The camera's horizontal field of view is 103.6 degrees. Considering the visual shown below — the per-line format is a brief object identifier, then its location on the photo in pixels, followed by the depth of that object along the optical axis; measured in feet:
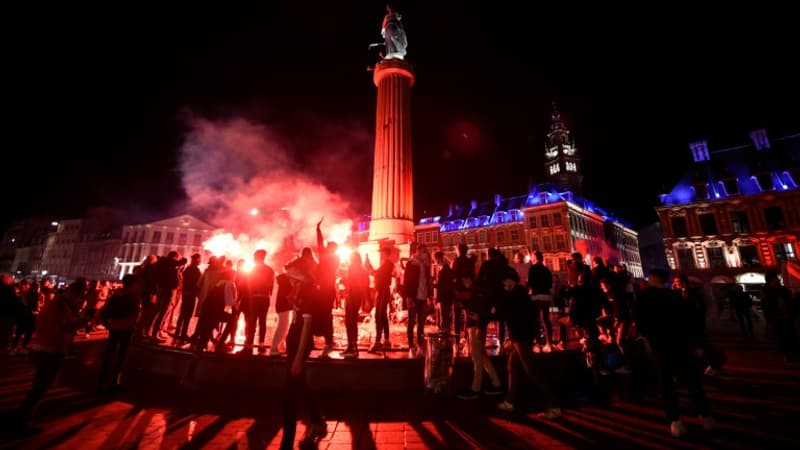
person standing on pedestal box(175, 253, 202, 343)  25.73
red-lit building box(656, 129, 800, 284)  88.58
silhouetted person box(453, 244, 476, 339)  22.18
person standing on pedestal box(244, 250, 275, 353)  22.75
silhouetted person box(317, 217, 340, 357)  14.65
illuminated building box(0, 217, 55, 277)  229.86
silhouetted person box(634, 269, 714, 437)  13.37
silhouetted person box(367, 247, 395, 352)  23.16
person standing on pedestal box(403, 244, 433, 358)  23.15
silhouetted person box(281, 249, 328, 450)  12.26
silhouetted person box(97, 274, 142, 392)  18.22
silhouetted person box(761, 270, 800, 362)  25.76
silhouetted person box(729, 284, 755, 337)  39.29
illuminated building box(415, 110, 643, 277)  132.16
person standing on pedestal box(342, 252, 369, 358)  21.24
